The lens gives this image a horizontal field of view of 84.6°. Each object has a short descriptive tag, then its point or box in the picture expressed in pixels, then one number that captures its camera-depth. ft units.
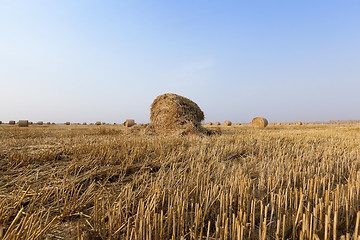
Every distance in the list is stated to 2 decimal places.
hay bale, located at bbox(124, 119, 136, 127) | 57.47
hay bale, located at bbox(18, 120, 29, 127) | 56.08
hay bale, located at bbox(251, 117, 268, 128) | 58.14
